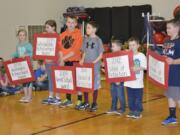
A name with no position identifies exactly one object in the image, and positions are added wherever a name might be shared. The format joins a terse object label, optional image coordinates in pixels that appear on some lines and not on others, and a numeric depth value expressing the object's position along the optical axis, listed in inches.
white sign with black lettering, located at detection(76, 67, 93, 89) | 218.2
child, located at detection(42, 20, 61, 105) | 238.8
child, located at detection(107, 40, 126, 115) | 211.9
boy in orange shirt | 227.9
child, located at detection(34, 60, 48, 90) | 307.4
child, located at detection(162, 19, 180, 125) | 180.3
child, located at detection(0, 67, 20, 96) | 290.7
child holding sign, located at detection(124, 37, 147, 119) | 201.5
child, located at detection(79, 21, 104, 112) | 216.8
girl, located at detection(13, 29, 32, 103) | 247.0
